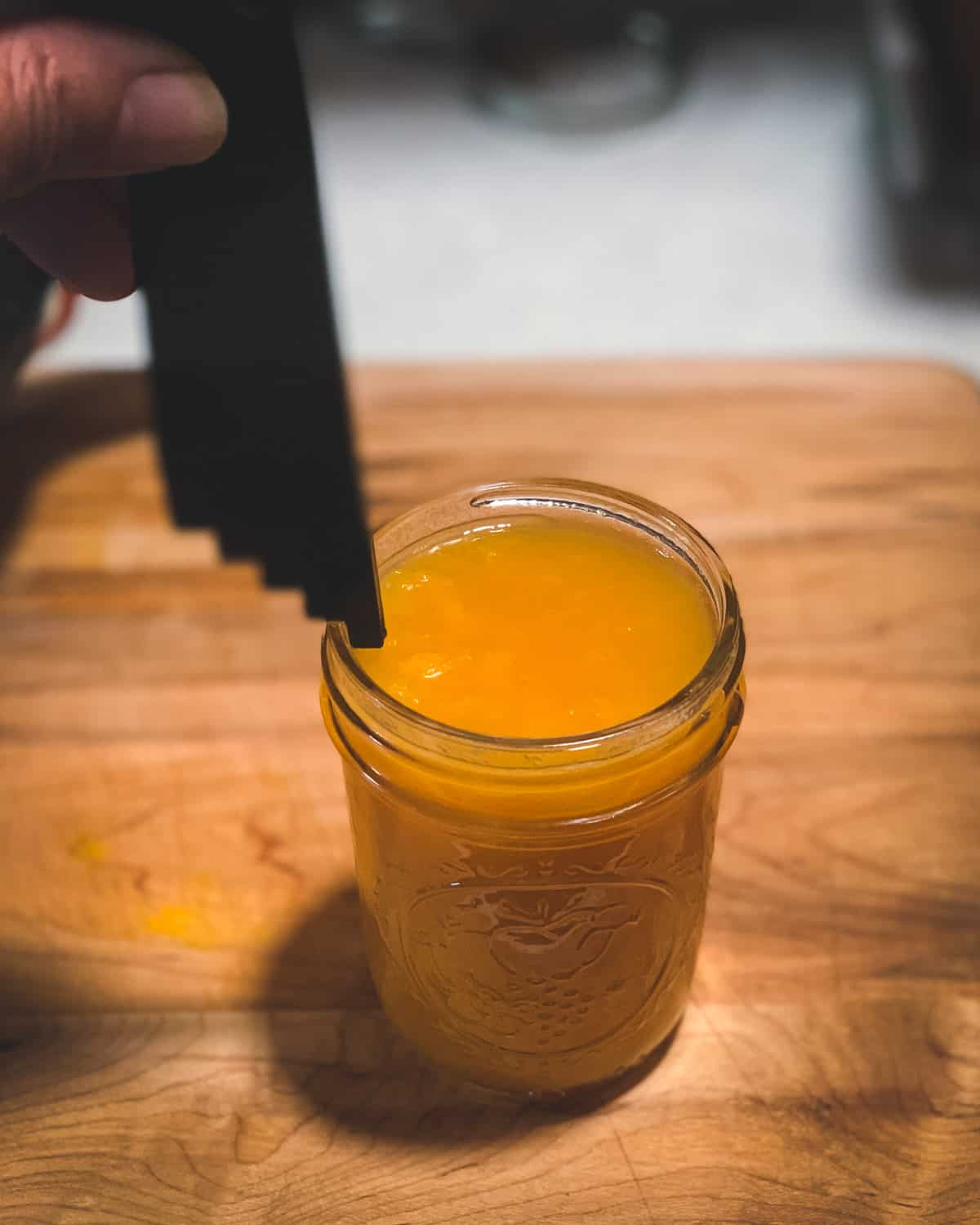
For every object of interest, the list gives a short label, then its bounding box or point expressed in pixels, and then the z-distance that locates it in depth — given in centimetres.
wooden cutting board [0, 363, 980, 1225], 29
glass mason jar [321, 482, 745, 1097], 26
